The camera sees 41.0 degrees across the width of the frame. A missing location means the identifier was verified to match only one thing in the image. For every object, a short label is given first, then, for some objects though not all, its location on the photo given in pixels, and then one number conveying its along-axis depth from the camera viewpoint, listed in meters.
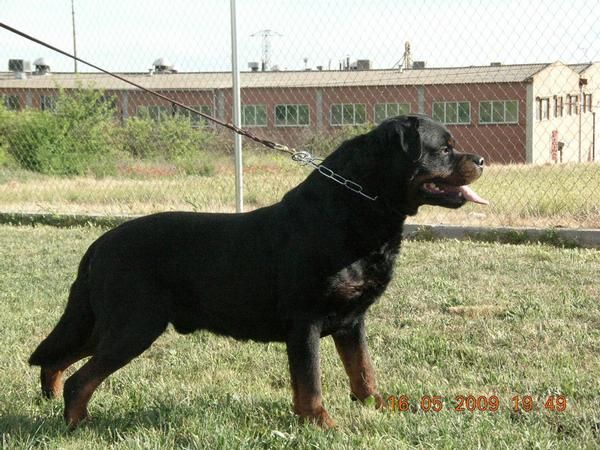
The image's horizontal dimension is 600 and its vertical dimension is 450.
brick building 10.38
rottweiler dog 3.48
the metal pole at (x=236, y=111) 8.66
